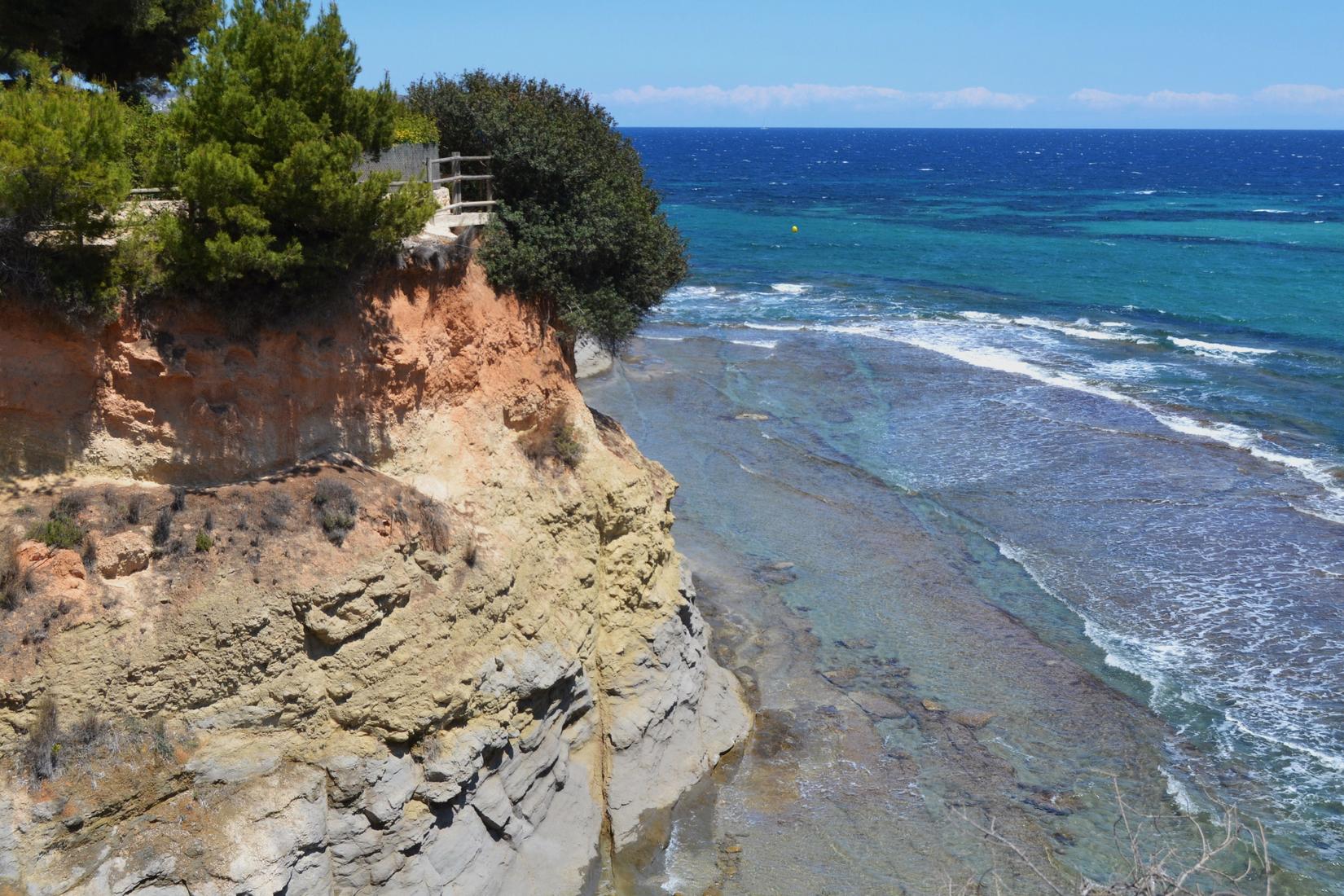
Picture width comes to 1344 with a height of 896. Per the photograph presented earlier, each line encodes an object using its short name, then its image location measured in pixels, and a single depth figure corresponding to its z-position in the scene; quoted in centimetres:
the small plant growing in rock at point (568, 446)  1808
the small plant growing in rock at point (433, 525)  1521
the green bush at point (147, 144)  1488
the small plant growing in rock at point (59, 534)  1316
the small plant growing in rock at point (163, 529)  1358
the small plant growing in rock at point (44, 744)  1212
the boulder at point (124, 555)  1323
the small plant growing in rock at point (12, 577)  1267
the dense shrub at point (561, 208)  1842
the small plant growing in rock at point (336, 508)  1445
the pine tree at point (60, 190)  1277
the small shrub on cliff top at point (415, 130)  1934
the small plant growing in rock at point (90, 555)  1317
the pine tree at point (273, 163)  1425
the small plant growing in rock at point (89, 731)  1245
